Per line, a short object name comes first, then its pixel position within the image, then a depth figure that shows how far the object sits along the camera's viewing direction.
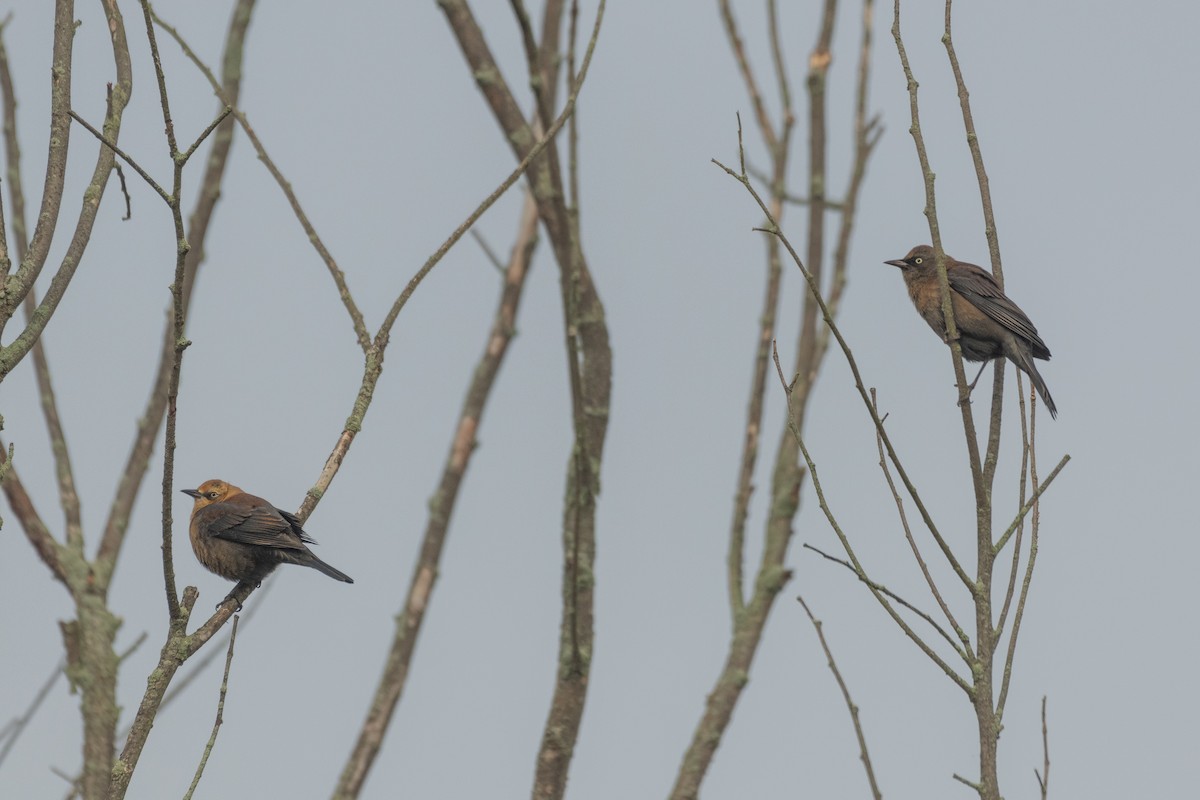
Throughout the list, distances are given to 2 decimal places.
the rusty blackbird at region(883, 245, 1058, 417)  14.09
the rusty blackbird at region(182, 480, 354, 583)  13.70
